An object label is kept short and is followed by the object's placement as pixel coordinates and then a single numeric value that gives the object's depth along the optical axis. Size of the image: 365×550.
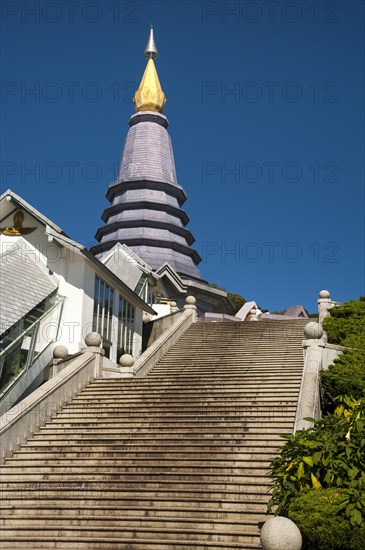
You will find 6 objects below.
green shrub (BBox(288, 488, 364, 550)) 8.74
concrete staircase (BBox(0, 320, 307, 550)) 11.20
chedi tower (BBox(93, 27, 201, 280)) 42.38
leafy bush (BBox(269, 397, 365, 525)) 9.84
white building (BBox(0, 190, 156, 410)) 19.56
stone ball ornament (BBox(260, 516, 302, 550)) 8.61
